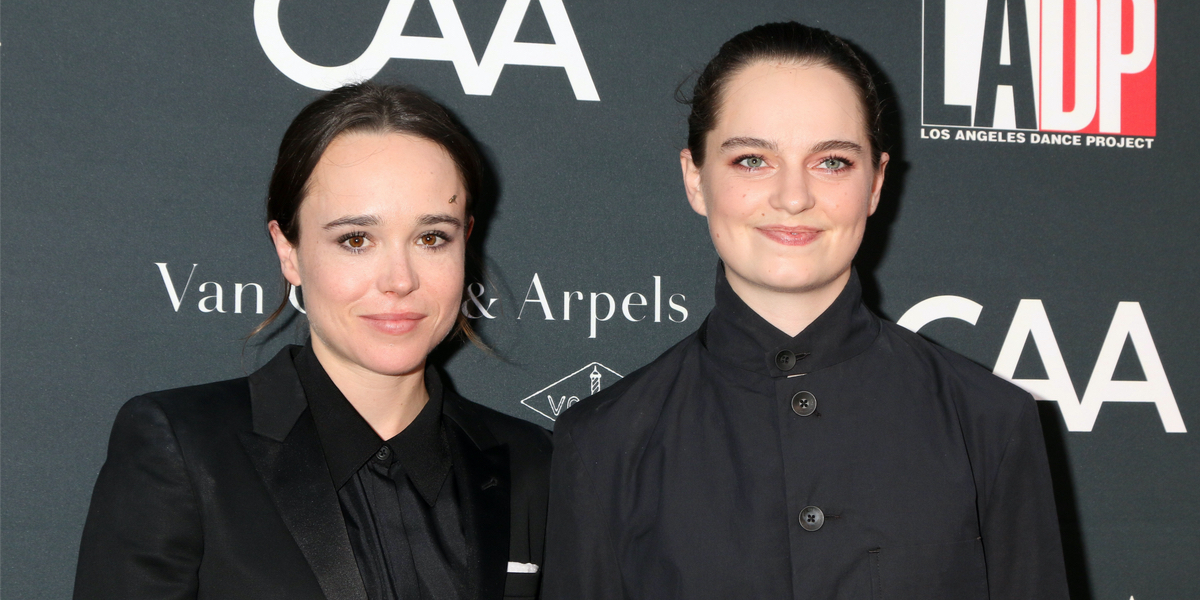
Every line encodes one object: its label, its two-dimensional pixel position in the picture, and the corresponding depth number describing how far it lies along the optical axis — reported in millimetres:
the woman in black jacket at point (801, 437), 1287
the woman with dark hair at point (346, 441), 1358
